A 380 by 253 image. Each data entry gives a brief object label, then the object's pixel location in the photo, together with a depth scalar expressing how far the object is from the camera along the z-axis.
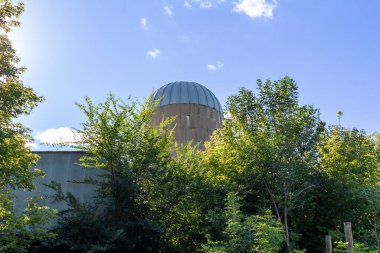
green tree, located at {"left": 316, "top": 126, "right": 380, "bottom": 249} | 14.27
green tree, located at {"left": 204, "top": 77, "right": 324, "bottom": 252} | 13.90
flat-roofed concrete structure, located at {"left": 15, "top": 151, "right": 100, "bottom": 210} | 15.90
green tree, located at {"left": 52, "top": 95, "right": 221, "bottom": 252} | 12.81
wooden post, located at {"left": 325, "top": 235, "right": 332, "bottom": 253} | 10.13
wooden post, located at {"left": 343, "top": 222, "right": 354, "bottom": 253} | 9.01
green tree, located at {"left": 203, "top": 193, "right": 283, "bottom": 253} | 9.91
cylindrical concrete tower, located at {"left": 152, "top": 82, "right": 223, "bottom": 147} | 30.68
